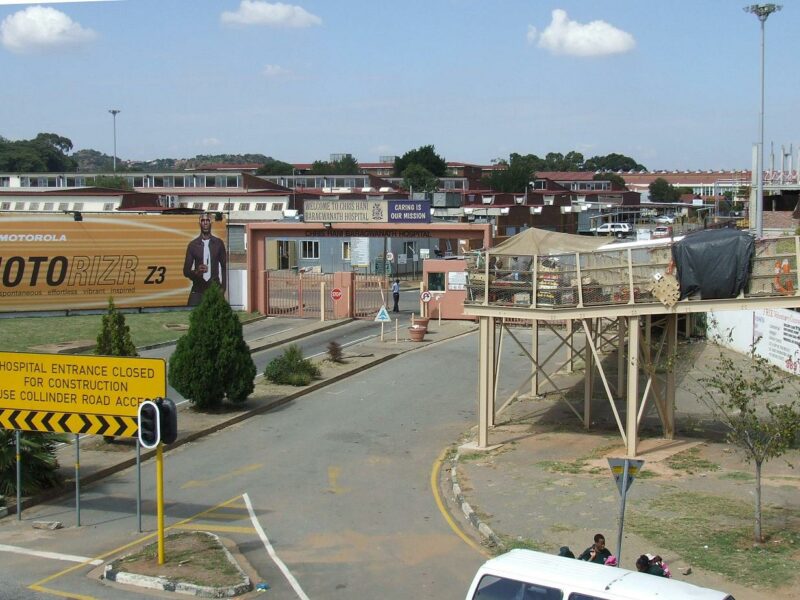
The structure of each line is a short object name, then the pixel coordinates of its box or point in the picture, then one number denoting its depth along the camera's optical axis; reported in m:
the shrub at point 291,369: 26.16
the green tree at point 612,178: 144.12
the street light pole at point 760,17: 33.34
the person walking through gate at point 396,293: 42.75
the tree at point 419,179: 109.27
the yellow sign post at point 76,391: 12.89
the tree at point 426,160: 135.12
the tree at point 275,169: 141.00
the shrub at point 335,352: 29.55
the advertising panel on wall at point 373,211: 42.41
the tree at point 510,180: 117.12
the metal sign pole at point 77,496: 13.67
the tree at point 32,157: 140.38
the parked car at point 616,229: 71.94
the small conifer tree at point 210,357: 22.08
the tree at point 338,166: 133.86
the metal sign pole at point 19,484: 14.10
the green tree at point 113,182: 97.75
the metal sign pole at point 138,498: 13.42
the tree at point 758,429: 12.33
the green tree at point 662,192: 131.12
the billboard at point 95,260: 39.56
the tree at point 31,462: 14.85
